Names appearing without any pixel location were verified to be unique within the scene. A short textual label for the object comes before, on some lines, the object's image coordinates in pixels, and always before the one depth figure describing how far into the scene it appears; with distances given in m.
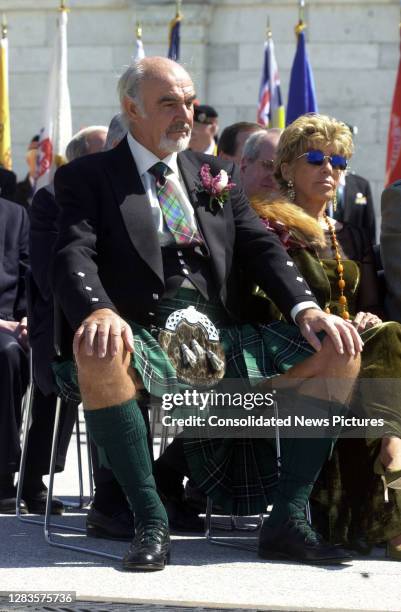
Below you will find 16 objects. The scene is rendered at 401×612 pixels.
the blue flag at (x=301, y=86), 10.89
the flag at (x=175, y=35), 11.16
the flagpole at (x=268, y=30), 11.95
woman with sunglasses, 4.67
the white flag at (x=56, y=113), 10.45
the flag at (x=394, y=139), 10.62
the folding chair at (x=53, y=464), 4.64
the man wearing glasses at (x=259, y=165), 6.05
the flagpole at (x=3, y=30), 11.59
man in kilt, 4.30
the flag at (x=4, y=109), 11.23
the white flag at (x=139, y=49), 10.69
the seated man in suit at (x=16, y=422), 5.64
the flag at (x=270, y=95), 11.35
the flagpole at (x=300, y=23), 11.16
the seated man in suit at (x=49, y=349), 4.90
